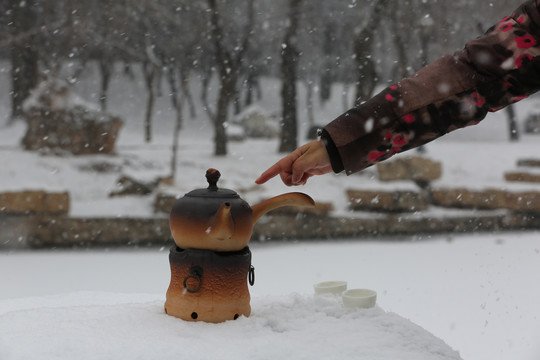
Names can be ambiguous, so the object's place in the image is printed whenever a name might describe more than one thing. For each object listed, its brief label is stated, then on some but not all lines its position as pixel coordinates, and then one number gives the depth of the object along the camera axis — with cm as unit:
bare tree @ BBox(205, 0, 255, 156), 935
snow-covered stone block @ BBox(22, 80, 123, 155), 870
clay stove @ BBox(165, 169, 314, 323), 156
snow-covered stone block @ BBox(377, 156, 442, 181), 776
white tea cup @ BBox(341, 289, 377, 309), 169
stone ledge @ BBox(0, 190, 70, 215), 627
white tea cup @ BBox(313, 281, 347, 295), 187
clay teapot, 153
